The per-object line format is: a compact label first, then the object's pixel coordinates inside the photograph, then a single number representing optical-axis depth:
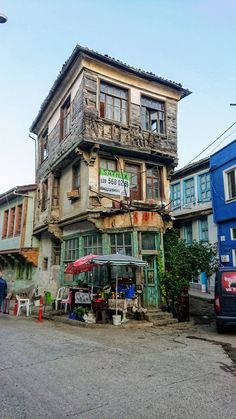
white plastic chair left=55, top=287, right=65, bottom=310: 14.47
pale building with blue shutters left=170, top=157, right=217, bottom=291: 19.66
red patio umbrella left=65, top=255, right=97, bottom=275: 11.21
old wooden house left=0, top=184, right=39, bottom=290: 19.27
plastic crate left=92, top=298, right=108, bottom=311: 10.96
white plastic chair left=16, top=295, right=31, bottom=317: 13.75
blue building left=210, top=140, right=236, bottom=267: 17.36
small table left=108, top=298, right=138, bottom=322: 11.03
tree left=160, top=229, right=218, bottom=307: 12.25
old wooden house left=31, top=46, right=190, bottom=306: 13.14
